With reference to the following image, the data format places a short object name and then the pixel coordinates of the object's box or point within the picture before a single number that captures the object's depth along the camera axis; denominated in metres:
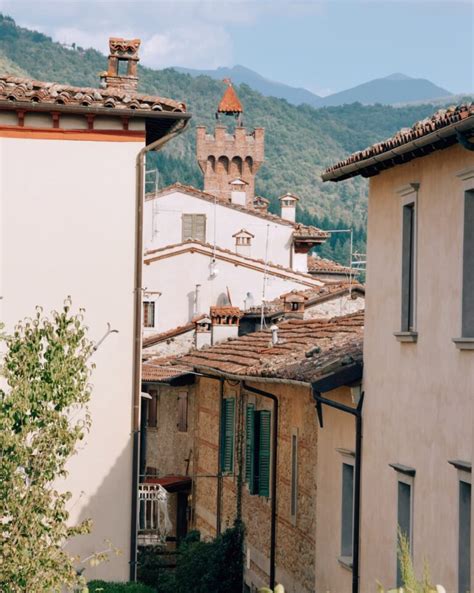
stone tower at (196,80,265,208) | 83.94
